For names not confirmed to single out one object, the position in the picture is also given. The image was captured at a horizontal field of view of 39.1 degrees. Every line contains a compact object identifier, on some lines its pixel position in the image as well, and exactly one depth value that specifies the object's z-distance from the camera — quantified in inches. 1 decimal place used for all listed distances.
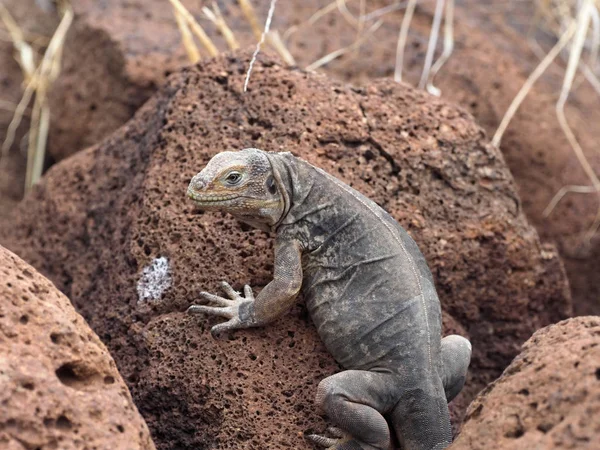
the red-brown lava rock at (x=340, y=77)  290.7
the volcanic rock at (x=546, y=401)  121.7
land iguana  163.3
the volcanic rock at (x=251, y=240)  175.8
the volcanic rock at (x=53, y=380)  123.8
